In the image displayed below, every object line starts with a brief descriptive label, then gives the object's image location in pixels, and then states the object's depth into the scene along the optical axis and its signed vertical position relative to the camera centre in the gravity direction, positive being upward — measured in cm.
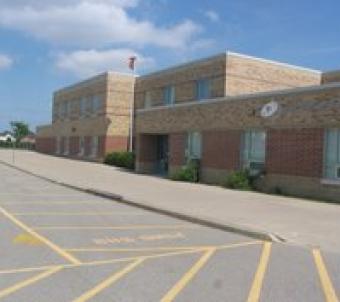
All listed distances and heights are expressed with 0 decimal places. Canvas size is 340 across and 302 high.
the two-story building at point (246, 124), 2241 +100
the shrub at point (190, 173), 3012 -124
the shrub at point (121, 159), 4244 -109
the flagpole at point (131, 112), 4684 +230
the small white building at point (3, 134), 17169 +117
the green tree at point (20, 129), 12368 +200
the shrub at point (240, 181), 2547 -129
